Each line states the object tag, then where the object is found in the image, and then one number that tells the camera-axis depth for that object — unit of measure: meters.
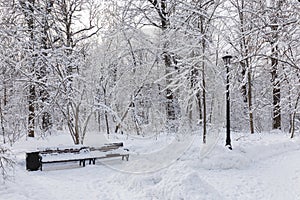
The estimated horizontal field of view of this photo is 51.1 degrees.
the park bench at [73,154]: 8.13
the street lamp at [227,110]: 9.80
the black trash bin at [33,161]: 8.05
